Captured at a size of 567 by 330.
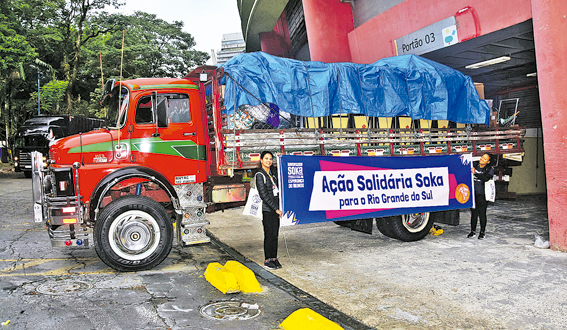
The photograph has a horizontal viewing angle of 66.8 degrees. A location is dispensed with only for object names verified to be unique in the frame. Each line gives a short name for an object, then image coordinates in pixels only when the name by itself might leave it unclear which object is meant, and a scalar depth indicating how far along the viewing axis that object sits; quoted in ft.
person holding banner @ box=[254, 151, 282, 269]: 22.44
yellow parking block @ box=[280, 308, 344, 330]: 14.07
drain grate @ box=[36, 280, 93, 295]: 18.03
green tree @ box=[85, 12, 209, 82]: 115.03
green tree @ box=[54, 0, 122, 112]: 117.50
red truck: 21.42
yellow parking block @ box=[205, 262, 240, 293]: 18.58
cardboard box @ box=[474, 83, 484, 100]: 34.37
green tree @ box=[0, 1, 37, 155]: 83.76
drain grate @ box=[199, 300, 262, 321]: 15.87
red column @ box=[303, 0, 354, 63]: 56.13
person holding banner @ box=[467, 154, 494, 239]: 29.45
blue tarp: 24.68
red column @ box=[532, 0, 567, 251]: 24.71
